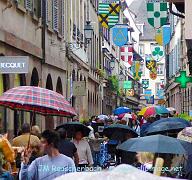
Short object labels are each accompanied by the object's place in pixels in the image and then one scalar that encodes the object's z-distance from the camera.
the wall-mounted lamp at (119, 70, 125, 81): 61.20
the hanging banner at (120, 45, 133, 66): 52.87
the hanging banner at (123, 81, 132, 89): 60.70
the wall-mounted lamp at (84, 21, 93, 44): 28.17
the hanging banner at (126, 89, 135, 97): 71.19
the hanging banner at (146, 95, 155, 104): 89.57
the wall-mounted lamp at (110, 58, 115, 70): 54.12
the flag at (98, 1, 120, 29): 32.66
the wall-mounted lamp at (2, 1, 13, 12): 17.38
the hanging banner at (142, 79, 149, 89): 80.81
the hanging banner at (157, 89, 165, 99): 79.96
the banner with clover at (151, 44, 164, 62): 52.74
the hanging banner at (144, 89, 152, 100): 93.25
